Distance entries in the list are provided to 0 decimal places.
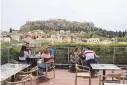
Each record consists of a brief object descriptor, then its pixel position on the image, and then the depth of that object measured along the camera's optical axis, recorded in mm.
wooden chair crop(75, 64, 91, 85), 3365
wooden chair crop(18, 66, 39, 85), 3147
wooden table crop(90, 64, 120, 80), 3327
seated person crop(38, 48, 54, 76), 3835
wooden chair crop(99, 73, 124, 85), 2680
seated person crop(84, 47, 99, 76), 4129
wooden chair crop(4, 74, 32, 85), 2361
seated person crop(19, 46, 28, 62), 4103
